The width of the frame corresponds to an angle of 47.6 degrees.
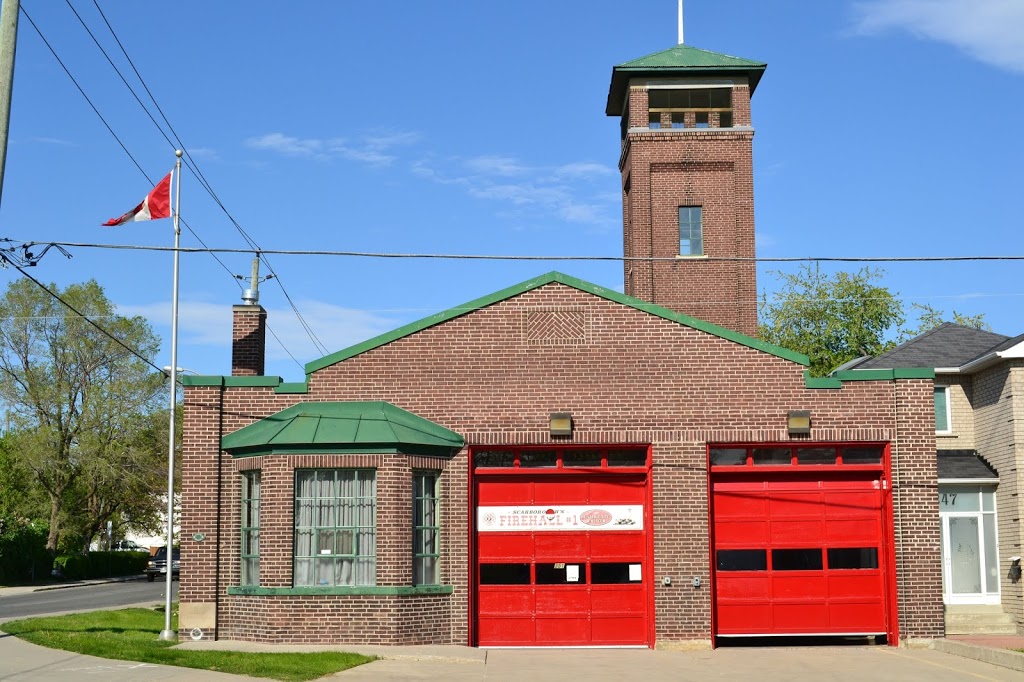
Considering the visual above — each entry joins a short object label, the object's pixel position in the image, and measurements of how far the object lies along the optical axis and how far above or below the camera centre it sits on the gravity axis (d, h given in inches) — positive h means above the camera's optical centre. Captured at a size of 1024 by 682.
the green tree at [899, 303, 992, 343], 2218.3 +322.4
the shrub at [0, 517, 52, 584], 2138.3 -113.6
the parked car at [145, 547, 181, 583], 2488.9 -162.1
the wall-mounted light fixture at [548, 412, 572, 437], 820.6 +46.8
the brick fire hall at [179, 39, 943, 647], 811.4 +11.2
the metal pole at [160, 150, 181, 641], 868.2 +102.9
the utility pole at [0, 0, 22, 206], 647.8 +243.3
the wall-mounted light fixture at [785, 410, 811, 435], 821.9 +48.3
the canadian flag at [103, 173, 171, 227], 852.0 +210.7
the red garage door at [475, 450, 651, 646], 821.9 -42.9
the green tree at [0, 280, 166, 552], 2308.1 +196.0
